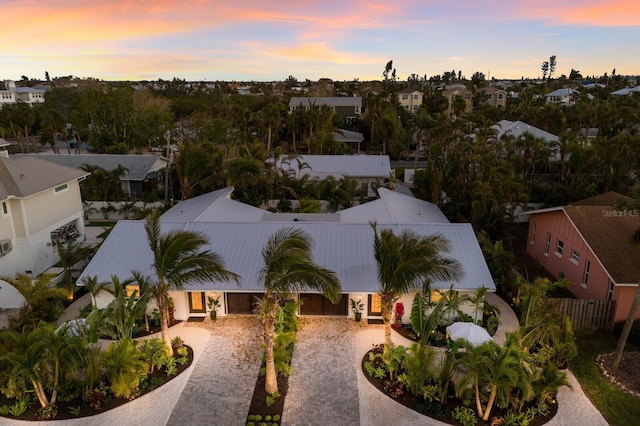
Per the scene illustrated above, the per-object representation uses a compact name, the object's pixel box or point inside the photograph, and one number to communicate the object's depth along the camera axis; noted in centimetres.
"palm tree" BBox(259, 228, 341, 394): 1357
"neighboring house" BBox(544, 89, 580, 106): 9002
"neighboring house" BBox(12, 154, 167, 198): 4109
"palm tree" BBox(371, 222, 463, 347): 1470
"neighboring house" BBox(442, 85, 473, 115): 9150
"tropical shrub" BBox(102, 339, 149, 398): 1434
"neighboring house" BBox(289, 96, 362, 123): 7819
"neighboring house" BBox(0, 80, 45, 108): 11138
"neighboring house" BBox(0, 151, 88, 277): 2353
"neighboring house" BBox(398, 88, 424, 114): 8881
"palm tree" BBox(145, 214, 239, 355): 1502
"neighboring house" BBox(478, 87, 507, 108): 9869
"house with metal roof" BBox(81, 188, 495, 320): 1889
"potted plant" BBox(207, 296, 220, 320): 1967
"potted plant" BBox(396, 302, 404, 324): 1902
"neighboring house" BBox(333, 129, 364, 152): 6266
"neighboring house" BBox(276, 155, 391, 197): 4366
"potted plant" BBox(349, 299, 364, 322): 1942
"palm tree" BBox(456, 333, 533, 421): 1304
